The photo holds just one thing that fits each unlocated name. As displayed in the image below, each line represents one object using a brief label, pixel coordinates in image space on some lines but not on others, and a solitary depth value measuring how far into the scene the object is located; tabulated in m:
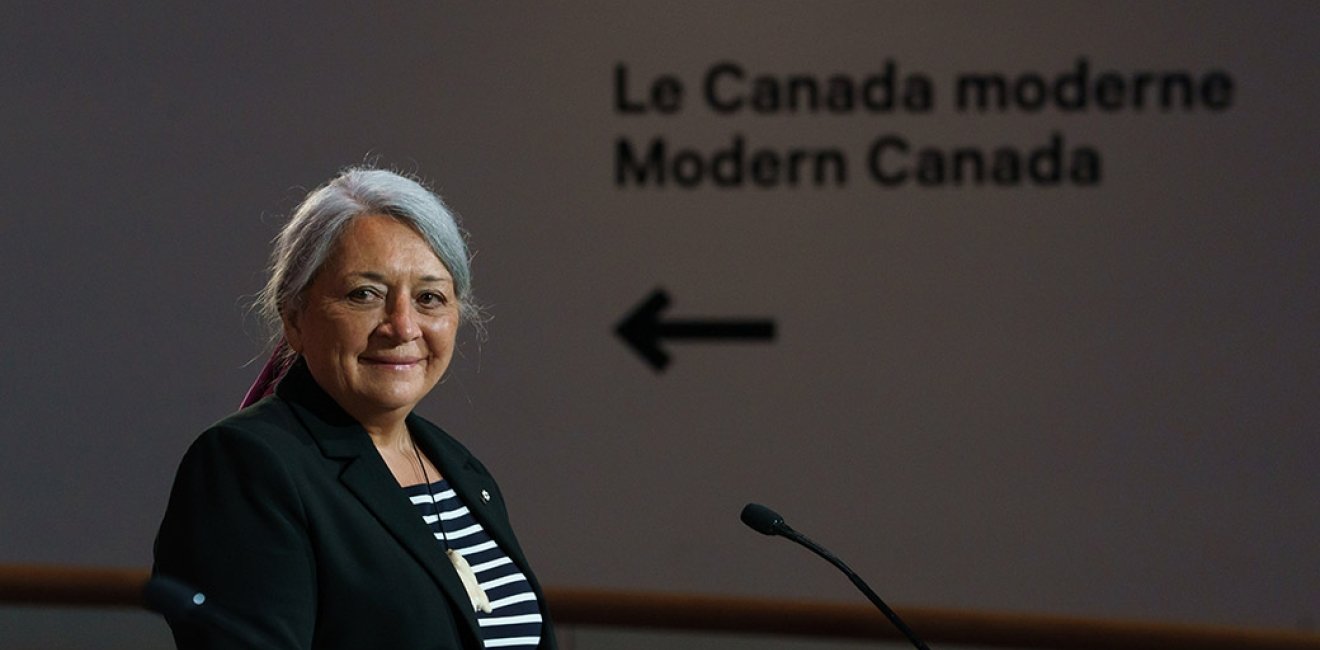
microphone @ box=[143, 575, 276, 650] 4.02
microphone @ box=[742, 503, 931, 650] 4.36
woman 4.24
